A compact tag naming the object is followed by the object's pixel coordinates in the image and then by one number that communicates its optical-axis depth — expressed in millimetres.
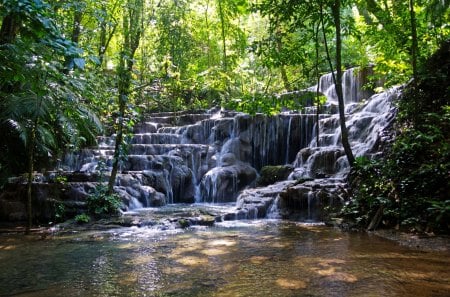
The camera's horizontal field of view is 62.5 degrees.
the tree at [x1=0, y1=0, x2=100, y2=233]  2496
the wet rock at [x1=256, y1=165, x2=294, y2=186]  12125
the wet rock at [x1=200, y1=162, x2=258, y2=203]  13273
